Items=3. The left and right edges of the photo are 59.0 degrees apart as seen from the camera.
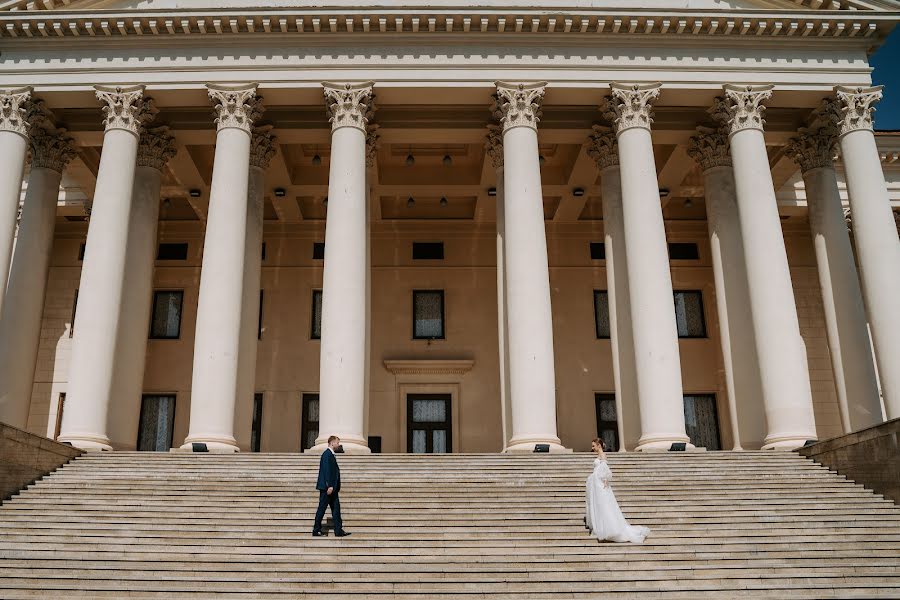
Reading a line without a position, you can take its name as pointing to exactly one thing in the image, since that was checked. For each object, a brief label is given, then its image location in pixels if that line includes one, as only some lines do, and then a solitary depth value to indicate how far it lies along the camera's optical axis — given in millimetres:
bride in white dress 15164
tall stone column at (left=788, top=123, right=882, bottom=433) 27281
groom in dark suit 15648
